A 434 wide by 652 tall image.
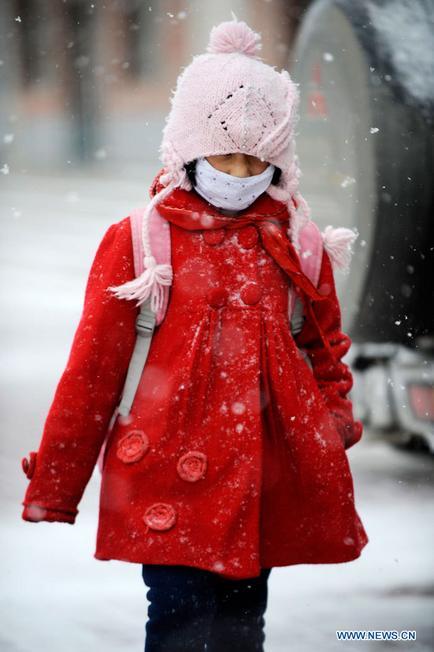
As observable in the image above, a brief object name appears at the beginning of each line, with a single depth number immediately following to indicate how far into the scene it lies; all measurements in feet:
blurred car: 24.29
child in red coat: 15.88
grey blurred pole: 24.90
